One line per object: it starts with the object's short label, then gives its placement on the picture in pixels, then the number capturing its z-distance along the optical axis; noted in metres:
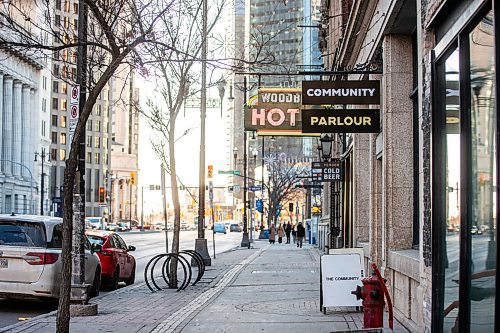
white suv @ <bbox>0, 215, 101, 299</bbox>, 14.78
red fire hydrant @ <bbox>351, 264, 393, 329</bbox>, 9.95
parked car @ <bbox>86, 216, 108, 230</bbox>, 87.89
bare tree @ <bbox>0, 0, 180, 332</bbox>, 9.77
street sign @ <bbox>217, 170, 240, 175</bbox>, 42.10
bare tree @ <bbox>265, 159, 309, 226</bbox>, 72.25
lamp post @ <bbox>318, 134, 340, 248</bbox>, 23.57
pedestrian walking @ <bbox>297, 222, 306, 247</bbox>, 51.19
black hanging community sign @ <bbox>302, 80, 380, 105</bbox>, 13.84
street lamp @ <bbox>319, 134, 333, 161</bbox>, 23.66
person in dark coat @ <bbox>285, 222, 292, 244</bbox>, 64.19
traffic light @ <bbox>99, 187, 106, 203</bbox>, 70.94
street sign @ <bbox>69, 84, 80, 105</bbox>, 13.79
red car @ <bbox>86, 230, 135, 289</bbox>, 19.62
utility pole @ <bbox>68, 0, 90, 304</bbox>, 13.51
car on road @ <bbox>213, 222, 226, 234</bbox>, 109.56
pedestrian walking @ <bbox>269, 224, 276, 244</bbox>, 59.50
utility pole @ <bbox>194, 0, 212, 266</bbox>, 24.89
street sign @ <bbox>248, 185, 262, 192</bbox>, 53.93
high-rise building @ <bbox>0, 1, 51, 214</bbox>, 94.75
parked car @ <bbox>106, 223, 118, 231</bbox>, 106.68
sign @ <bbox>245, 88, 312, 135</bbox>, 18.02
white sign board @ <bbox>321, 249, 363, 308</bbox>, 12.90
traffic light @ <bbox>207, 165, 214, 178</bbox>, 37.62
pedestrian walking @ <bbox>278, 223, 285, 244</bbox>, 63.25
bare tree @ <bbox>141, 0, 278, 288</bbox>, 19.89
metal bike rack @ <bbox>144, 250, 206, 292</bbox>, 18.22
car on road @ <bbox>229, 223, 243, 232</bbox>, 121.11
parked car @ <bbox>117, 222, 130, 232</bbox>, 119.85
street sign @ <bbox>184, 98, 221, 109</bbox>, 24.41
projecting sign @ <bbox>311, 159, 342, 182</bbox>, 23.52
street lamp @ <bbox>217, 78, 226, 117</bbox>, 27.17
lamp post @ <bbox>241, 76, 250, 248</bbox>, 50.94
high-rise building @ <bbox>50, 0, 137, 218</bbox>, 138.88
